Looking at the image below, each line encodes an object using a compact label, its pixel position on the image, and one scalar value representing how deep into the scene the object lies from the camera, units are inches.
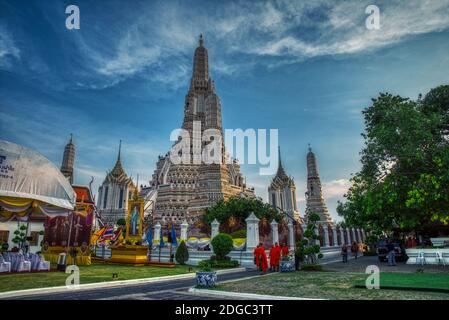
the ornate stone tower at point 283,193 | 2965.1
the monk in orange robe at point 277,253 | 641.0
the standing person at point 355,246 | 1042.4
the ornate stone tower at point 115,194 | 3100.4
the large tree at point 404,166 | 493.0
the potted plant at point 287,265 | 609.9
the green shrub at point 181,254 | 813.2
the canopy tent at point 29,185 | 412.2
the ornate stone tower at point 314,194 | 2294.5
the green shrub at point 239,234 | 1168.9
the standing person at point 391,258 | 691.9
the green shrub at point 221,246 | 736.0
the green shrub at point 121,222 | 1938.4
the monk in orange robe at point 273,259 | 636.7
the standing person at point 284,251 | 671.9
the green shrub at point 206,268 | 370.6
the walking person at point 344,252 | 821.9
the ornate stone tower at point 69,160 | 2470.5
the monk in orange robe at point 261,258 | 599.8
